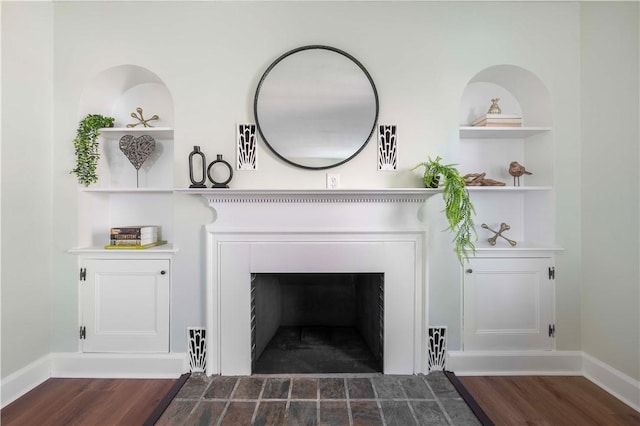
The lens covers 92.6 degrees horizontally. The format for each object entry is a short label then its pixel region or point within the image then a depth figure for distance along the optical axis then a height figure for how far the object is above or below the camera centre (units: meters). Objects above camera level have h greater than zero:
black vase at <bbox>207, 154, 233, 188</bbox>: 2.02 +0.26
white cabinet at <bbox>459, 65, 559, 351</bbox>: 2.14 -0.38
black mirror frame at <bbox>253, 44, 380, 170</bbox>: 2.08 +0.82
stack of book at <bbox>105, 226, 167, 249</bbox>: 2.15 -0.17
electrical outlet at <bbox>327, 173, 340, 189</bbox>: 2.11 +0.22
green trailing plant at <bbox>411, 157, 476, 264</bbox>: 1.86 +0.10
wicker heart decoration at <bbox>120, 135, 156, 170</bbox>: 2.18 +0.47
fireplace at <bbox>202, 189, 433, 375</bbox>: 2.06 -0.30
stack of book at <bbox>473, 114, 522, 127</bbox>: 2.18 +0.66
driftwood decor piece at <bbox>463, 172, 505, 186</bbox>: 2.16 +0.22
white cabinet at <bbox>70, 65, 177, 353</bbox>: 2.12 -0.40
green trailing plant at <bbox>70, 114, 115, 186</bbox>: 2.09 +0.45
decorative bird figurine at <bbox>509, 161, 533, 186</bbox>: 2.25 +0.31
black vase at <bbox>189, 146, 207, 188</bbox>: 1.99 +0.28
